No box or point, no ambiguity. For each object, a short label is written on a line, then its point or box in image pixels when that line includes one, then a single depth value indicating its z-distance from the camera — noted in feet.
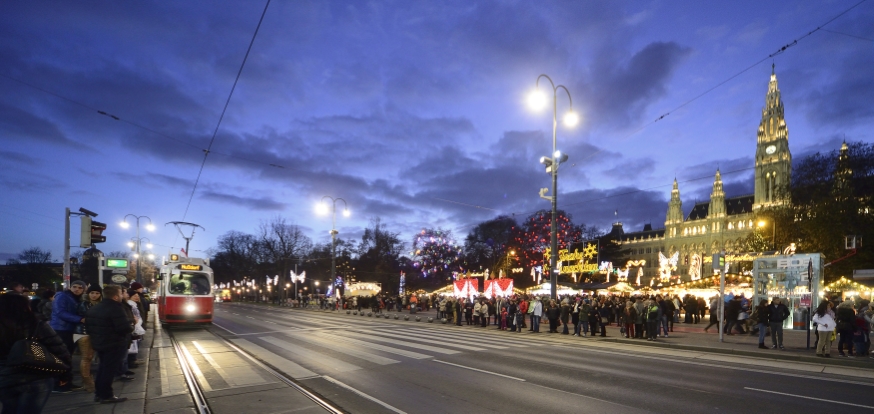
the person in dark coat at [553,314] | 75.82
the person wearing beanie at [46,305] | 36.11
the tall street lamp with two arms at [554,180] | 75.61
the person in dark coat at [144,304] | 39.73
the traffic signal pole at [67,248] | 48.60
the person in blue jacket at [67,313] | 28.91
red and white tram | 70.18
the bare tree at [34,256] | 302.29
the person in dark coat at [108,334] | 23.75
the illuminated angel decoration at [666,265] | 212.64
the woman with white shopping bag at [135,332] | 35.14
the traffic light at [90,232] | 49.85
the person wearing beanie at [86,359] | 27.14
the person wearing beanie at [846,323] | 46.14
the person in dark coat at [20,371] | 14.67
